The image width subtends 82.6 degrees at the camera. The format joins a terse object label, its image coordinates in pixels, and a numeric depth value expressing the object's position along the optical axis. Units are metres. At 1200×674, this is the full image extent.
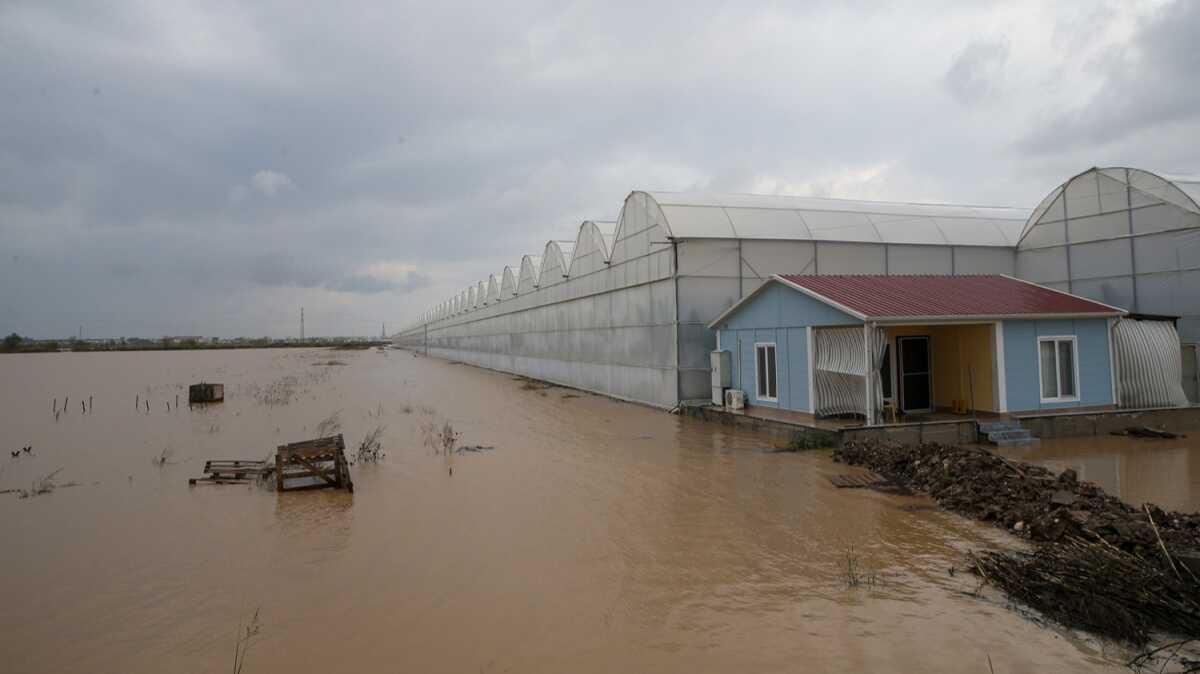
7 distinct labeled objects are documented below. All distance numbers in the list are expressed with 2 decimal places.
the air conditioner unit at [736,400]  18.30
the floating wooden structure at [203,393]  25.95
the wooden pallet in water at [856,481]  10.27
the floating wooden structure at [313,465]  10.95
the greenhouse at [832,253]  19.11
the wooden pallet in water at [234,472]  11.75
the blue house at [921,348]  15.09
